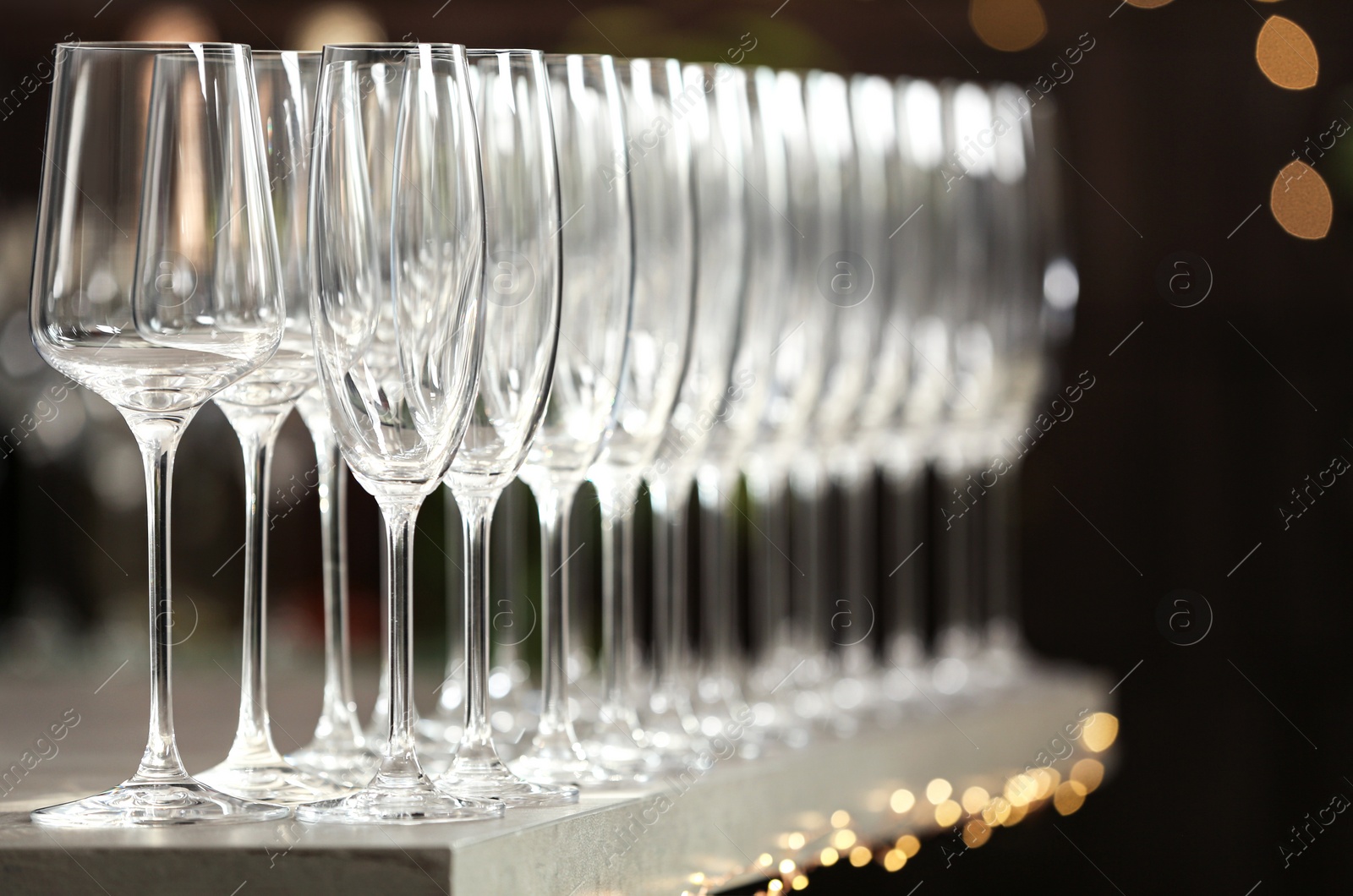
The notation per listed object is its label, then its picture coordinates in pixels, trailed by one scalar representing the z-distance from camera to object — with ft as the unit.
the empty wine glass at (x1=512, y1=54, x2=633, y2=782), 4.71
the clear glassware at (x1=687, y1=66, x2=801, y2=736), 5.26
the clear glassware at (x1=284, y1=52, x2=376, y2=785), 4.74
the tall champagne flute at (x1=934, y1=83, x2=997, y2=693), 6.19
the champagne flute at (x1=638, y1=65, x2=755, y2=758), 5.06
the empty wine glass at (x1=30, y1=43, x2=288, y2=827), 4.32
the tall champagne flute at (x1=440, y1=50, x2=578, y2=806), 4.43
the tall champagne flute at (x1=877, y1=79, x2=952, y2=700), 6.00
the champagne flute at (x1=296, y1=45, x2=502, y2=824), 4.25
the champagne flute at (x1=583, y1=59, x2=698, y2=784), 4.88
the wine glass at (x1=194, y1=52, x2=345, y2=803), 4.58
